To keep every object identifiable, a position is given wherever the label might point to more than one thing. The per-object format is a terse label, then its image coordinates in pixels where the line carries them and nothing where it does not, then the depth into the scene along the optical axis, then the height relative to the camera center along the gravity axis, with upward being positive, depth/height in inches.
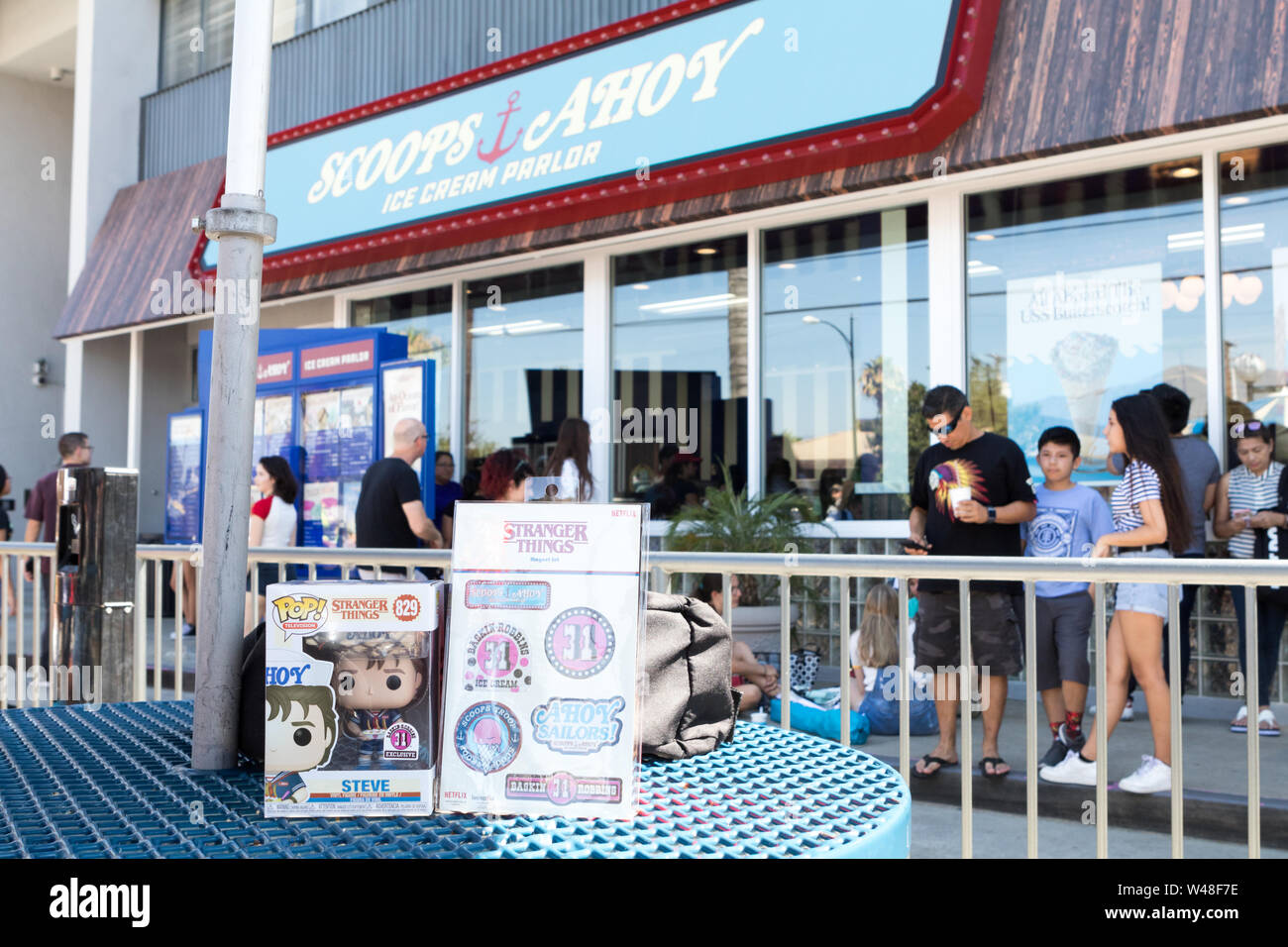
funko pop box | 65.7 -11.0
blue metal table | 57.6 -17.2
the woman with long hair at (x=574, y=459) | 288.0 +15.9
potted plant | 287.4 -3.1
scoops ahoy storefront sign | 254.2 +109.0
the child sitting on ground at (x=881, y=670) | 240.8 -34.7
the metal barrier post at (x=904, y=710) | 115.3 -20.2
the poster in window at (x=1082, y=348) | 266.4 +42.8
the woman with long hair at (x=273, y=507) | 308.7 +3.1
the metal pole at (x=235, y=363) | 81.0 +11.5
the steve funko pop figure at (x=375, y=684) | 67.7 -10.2
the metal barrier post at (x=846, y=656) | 117.3 -15.3
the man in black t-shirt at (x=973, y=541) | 210.7 -4.1
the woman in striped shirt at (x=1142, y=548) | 188.2 -5.0
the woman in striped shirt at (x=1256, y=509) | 232.8 +2.6
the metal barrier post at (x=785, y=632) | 122.9 -12.6
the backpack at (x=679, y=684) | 77.8 -11.9
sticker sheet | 66.3 -8.9
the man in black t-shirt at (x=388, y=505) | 256.4 +3.1
